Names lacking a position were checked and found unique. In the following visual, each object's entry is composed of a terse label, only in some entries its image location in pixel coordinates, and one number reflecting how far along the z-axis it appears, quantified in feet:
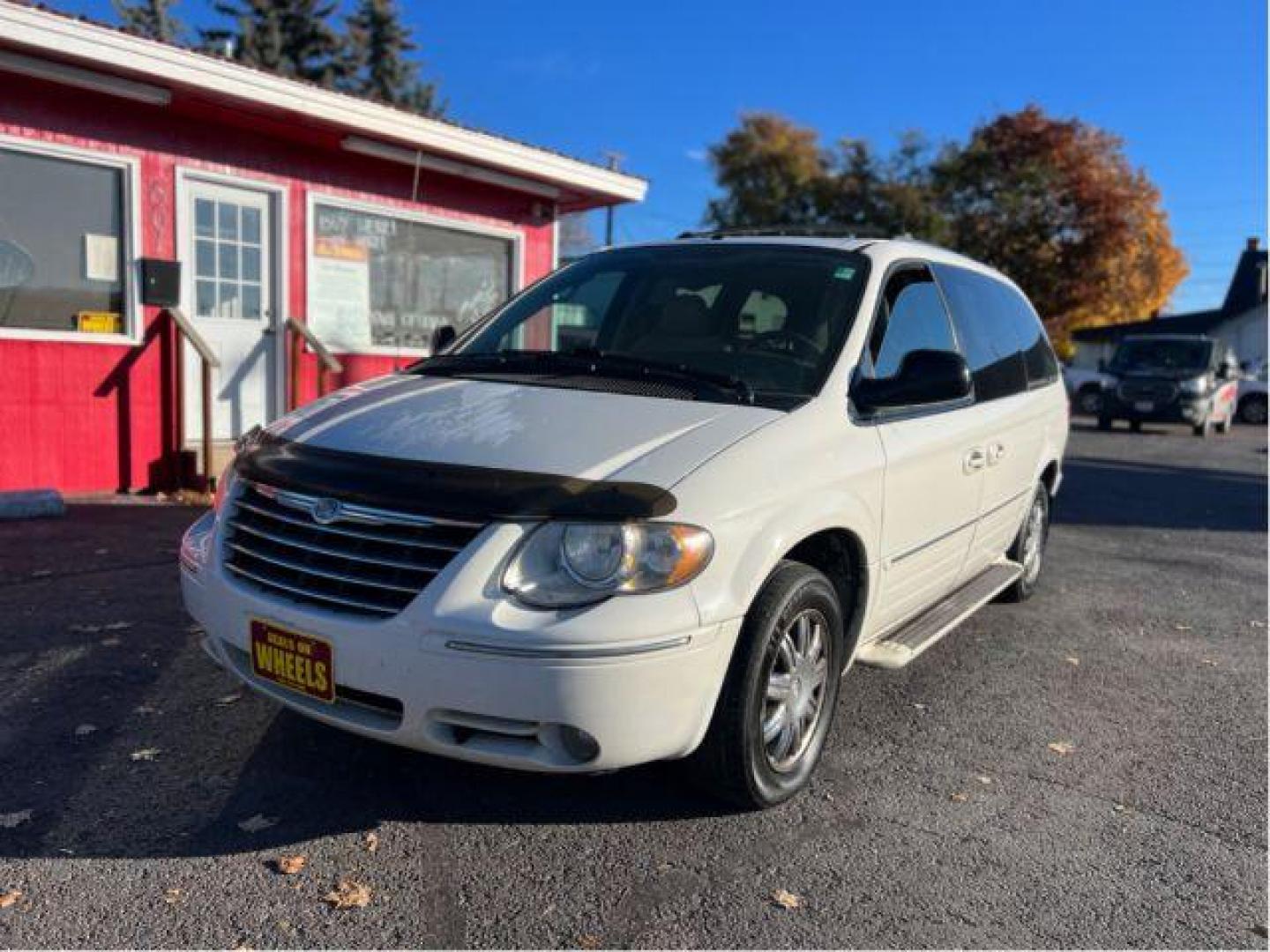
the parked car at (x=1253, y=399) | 84.12
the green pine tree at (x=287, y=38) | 140.36
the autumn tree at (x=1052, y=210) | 99.09
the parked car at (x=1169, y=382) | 64.54
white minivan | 8.64
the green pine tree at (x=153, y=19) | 131.23
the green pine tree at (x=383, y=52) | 160.86
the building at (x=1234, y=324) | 142.20
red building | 23.93
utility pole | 37.48
